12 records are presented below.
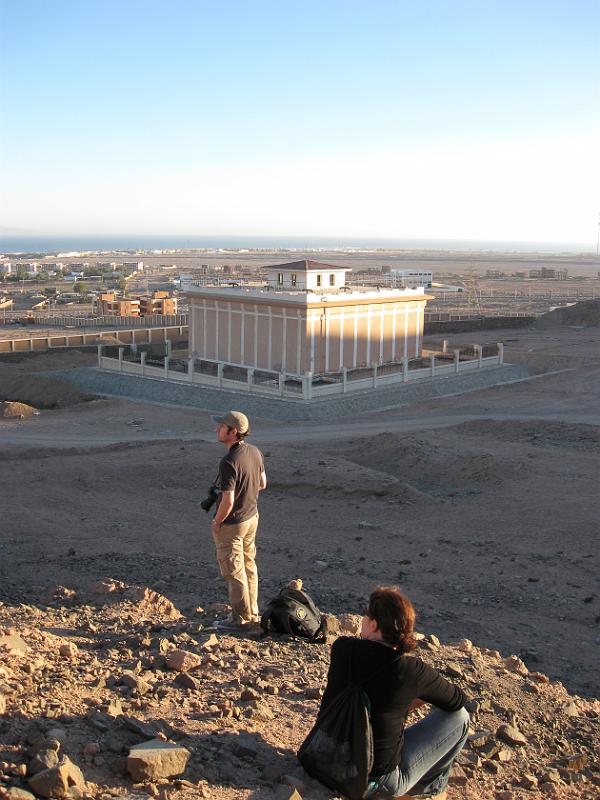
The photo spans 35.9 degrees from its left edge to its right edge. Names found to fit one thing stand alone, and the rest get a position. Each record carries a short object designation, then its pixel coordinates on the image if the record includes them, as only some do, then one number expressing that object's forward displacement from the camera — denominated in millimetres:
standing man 8180
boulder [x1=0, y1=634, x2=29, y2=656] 7012
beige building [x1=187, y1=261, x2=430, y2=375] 36438
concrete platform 32094
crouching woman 5422
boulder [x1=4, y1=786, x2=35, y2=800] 4957
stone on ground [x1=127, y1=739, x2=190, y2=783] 5359
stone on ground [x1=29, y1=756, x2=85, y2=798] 5062
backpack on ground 8023
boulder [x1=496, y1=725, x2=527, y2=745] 6844
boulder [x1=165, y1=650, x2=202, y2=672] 7047
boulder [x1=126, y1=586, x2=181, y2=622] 9344
